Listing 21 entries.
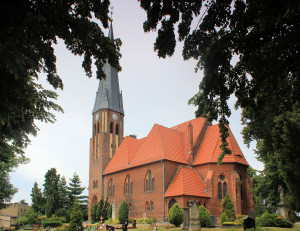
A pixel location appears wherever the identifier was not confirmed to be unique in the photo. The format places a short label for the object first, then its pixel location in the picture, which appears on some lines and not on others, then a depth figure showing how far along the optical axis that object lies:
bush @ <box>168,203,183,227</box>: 23.92
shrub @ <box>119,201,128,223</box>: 32.59
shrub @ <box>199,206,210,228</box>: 24.06
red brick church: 30.30
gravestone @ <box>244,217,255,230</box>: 16.00
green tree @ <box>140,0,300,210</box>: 6.32
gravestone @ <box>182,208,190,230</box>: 21.19
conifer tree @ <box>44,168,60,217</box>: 50.34
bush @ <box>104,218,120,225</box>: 33.31
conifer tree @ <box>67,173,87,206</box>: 62.60
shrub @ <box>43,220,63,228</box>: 43.84
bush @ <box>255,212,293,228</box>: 21.31
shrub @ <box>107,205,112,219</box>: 36.28
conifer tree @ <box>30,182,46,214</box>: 52.47
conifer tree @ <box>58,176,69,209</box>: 59.29
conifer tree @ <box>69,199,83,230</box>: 22.94
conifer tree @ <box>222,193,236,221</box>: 26.77
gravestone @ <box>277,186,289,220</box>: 24.42
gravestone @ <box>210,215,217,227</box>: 26.25
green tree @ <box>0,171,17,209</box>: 30.13
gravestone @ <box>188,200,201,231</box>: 18.02
